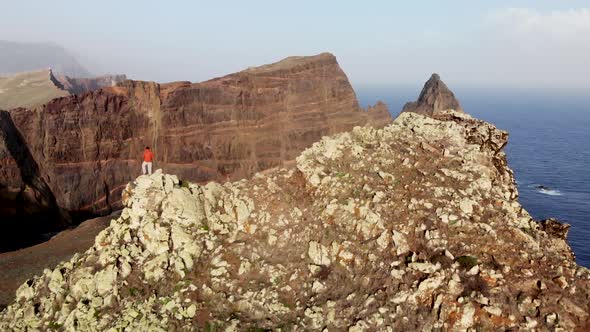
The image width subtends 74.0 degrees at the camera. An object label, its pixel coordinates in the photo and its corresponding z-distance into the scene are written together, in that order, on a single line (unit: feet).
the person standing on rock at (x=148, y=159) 67.79
